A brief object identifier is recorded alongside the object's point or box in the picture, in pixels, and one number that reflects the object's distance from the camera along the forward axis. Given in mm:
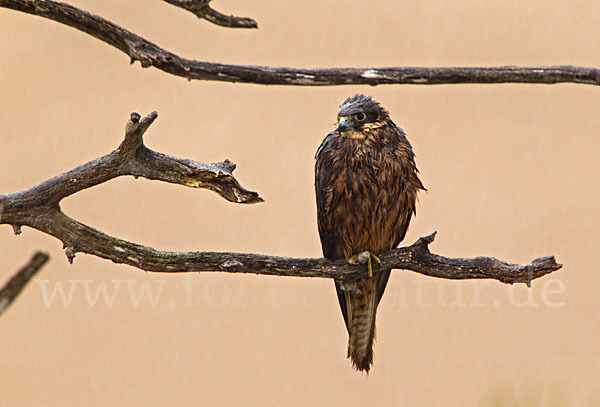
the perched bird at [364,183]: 10964
